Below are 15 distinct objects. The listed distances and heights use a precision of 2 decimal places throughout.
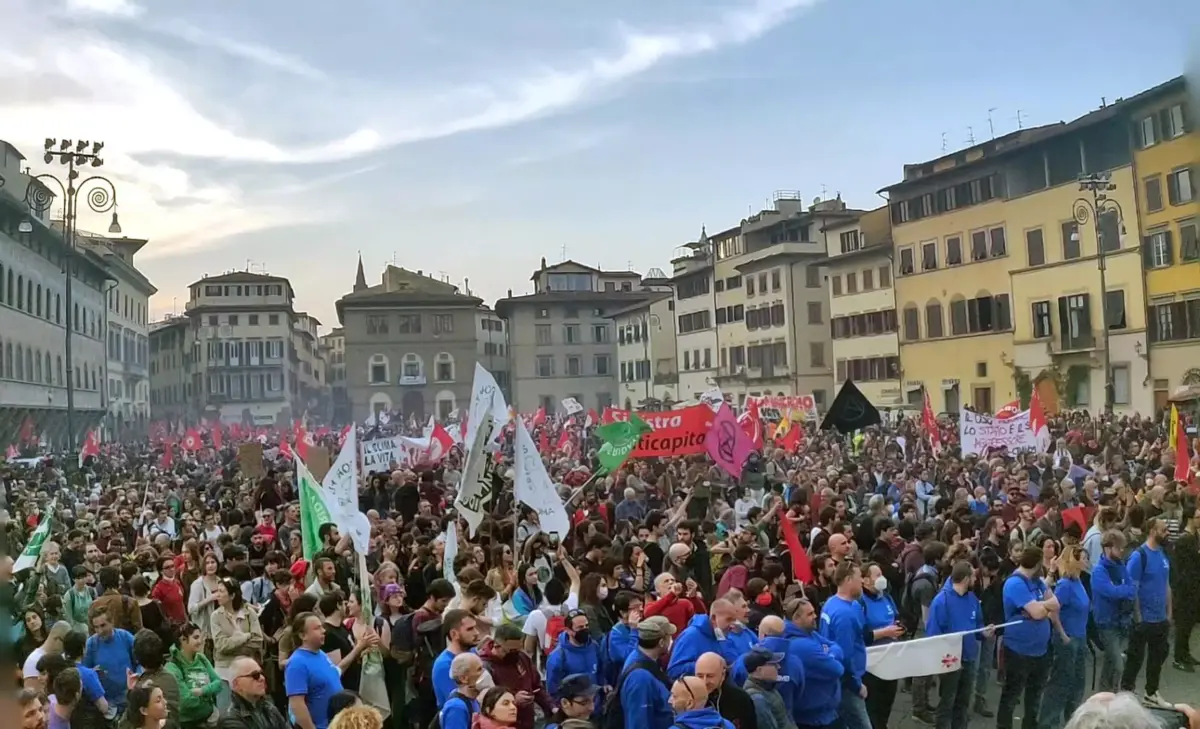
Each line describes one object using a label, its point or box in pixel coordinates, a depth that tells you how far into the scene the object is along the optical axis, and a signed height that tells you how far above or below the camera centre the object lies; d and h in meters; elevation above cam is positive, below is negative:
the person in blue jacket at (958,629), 8.52 -1.66
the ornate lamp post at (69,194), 17.72 +4.94
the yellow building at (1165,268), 36.47 +4.27
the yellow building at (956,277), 48.56 +5.74
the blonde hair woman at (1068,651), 8.52 -1.87
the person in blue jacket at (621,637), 7.28 -1.38
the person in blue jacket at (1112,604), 9.16 -1.65
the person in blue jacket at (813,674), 6.97 -1.60
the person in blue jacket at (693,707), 5.39 -1.38
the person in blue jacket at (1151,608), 9.34 -1.73
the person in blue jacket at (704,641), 6.82 -1.35
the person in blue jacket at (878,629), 7.96 -1.52
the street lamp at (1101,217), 38.69 +6.52
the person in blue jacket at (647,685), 6.20 -1.45
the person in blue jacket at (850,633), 7.42 -1.46
